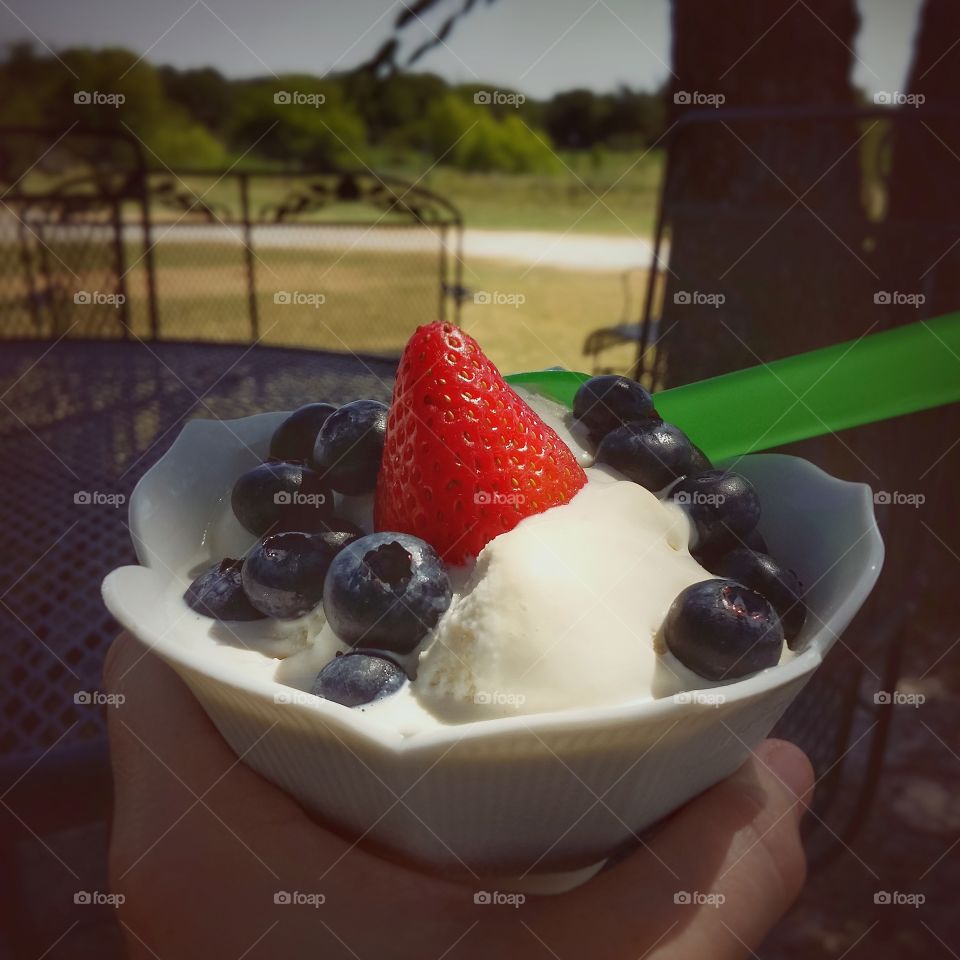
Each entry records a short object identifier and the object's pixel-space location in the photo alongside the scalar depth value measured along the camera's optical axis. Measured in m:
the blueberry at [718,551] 0.13
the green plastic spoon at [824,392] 0.16
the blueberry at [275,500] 0.13
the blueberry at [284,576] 0.12
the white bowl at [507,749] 0.09
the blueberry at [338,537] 0.13
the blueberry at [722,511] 0.13
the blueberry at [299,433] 0.15
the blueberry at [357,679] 0.10
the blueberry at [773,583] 0.12
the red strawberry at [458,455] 0.12
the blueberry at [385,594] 0.11
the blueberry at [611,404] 0.15
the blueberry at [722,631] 0.10
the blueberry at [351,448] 0.14
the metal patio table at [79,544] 0.16
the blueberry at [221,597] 0.12
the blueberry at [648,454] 0.14
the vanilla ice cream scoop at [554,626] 0.10
